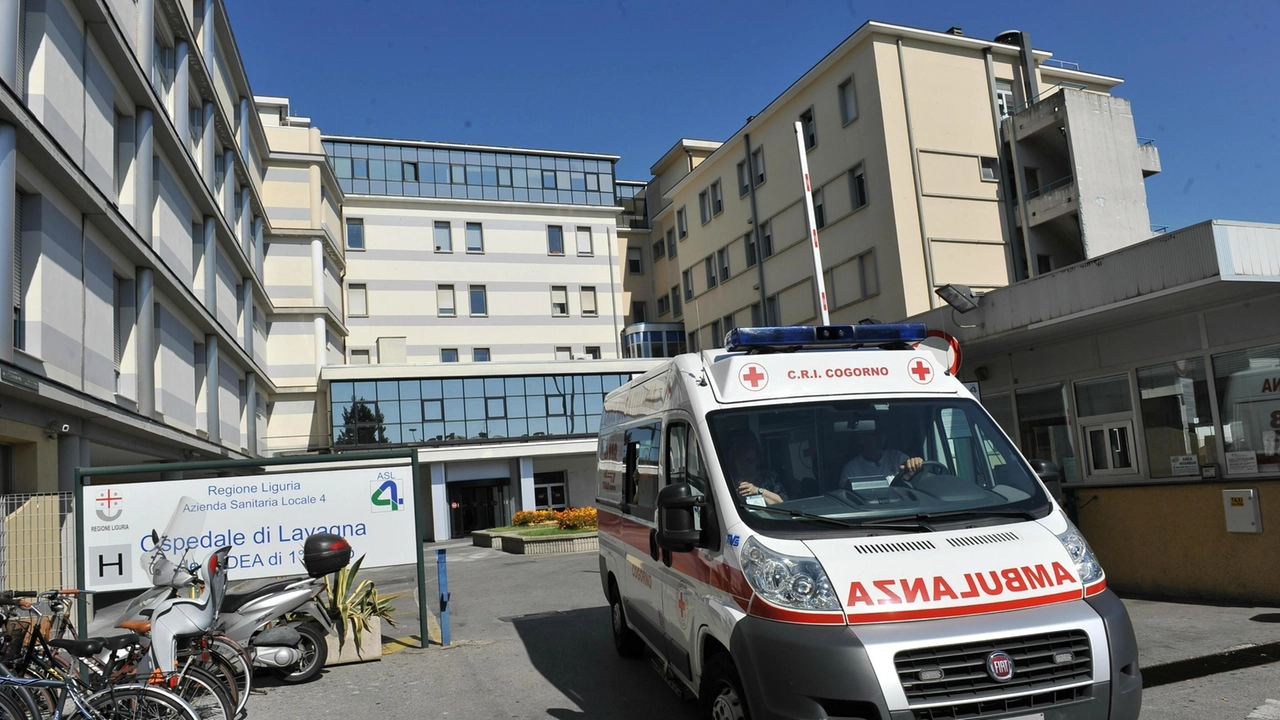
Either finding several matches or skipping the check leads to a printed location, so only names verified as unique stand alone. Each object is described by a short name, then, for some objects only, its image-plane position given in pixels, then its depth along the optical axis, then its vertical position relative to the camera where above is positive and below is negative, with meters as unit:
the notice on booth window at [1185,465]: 11.91 -0.66
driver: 5.54 -0.15
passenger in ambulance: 5.32 -0.14
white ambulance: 4.39 -0.59
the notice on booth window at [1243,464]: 11.19 -0.66
